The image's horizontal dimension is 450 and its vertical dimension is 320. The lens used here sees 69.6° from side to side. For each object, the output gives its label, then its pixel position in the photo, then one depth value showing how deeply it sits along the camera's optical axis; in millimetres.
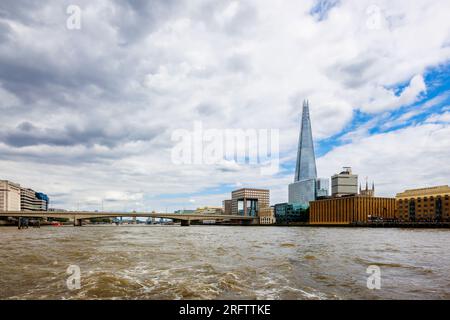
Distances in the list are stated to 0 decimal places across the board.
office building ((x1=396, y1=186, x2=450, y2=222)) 156250
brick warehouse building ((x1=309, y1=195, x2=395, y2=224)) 195250
